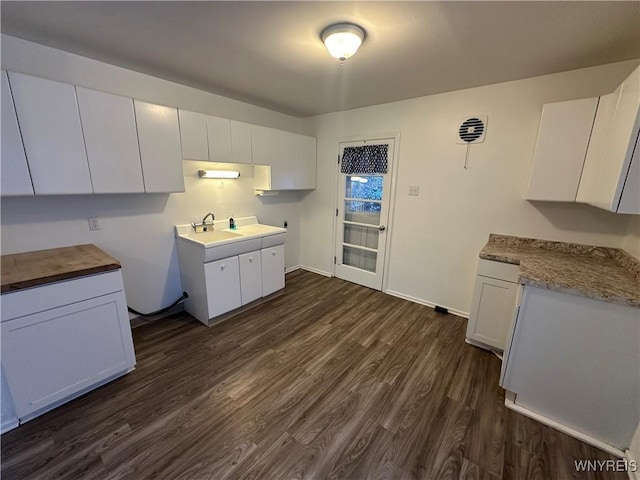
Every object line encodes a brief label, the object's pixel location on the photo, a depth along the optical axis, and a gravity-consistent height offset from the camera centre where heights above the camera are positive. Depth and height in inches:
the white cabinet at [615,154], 55.1 +9.2
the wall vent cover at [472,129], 101.3 +23.6
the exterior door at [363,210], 131.9 -12.7
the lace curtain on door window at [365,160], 129.8 +14.1
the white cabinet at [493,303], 86.1 -39.0
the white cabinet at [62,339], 60.5 -40.8
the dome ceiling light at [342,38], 62.6 +36.5
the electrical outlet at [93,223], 88.6 -14.4
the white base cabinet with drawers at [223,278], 102.7 -40.2
